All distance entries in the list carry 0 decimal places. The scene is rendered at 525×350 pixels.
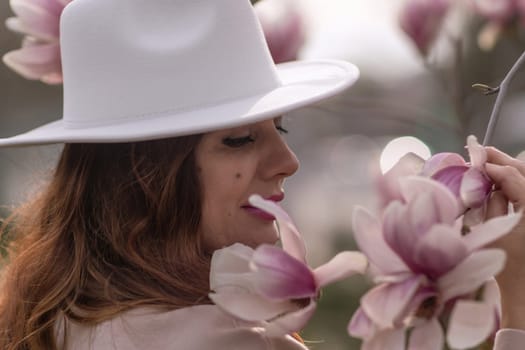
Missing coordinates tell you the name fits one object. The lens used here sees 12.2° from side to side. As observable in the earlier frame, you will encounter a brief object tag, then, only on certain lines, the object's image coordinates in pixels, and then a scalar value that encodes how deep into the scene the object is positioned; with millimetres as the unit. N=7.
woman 2152
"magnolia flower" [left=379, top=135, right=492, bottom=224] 1904
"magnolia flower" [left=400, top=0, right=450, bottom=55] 2538
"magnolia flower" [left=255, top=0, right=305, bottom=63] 2584
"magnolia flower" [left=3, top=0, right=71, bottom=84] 2285
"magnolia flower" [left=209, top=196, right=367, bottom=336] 1859
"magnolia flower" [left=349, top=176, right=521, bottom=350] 1810
